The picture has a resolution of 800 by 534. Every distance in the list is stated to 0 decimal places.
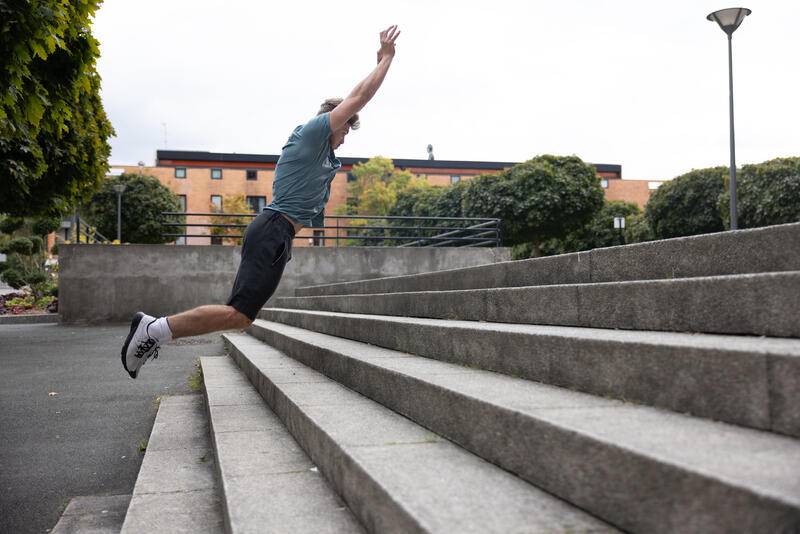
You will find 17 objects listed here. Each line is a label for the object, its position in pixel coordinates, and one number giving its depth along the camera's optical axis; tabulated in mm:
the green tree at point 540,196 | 32719
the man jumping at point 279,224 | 3707
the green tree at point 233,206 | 46625
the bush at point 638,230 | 34531
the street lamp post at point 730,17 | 14805
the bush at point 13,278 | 22312
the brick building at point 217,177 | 50781
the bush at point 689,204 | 29906
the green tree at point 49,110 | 5285
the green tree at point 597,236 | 43016
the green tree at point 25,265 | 20844
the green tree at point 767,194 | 23156
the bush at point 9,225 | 21467
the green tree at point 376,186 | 50938
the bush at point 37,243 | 21903
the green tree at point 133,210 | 32594
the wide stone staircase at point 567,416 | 1408
